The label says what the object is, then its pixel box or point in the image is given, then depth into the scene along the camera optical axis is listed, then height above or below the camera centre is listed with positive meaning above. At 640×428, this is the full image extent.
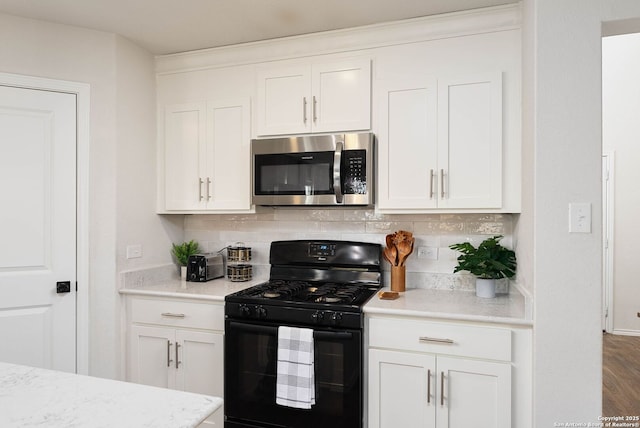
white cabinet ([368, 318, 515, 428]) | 1.92 -0.79
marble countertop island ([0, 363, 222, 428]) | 0.90 -0.46
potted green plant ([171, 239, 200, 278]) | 3.00 -0.31
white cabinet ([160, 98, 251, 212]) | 2.74 +0.38
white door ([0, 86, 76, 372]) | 2.32 -0.09
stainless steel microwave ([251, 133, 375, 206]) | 2.43 +0.26
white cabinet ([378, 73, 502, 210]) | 2.24 +0.39
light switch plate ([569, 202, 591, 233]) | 1.76 -0.02
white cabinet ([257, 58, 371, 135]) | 2.47 +0.71
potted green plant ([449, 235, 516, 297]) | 2.22 -0.28
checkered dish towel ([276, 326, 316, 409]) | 2.12 -0.82
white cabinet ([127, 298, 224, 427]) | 2.42 -0.81
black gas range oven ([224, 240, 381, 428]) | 2.09 -0.74
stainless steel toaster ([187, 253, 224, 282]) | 2.85 -0.39
